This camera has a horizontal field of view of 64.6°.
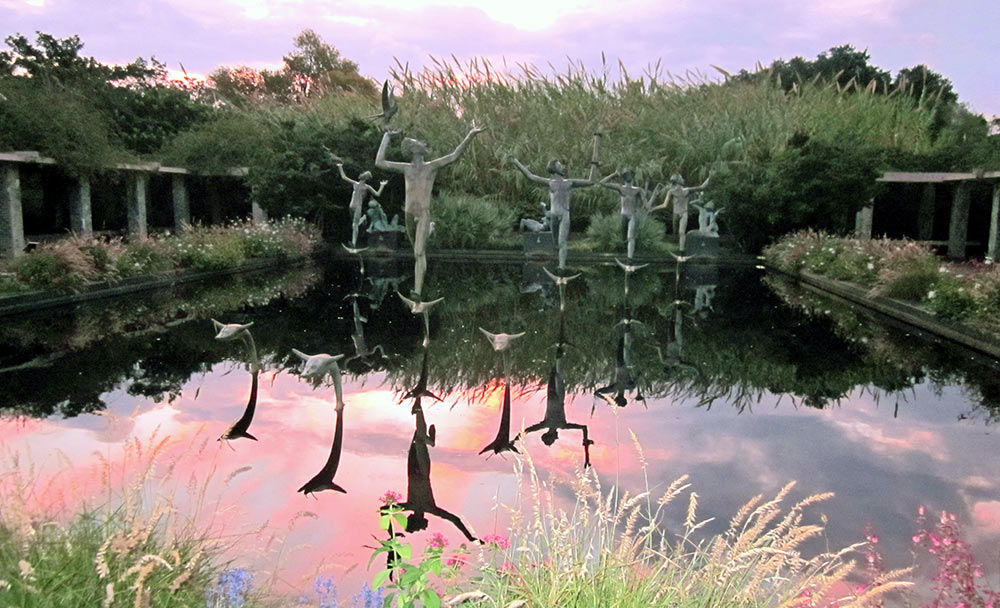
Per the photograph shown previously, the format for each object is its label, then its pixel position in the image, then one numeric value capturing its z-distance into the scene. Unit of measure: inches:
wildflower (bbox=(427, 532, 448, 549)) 99.7
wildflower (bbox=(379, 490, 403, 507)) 106.9
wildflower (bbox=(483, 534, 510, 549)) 100.9
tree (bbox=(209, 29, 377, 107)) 1844.2
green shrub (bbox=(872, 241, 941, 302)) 435.8
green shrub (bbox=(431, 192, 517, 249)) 922.7
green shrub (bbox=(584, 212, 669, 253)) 888.1
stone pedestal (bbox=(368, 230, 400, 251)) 887.7
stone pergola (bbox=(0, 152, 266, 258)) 621.0
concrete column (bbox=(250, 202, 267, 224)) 981.5
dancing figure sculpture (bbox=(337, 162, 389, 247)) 726.5
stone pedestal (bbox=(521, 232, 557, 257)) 871.1
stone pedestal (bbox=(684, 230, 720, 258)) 850.1
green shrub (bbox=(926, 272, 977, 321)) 360.8
